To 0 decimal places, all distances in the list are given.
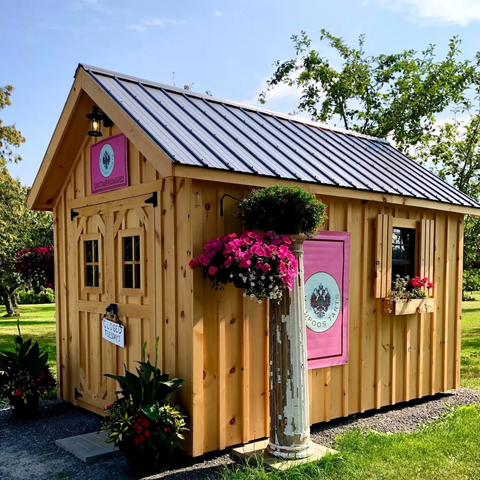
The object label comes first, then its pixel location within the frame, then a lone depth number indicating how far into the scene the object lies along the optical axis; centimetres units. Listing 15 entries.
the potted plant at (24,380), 645
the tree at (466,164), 1298
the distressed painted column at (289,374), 485
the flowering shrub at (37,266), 780
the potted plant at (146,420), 458
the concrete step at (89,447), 512
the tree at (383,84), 1468
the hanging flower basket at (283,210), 476
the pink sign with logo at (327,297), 591
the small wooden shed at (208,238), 507
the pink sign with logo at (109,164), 598
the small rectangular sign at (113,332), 596
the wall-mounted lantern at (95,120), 590
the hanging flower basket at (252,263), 447
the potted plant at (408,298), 661
